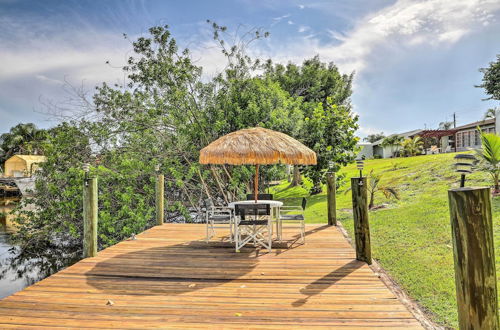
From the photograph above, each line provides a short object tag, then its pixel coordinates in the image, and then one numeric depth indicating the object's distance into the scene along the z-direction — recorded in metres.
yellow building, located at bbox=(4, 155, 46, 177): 51.20
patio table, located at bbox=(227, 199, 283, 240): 6.07
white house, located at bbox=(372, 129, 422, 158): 36.83
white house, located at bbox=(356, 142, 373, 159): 44.54
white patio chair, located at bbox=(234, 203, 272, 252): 5.52
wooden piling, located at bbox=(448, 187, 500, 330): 2.24
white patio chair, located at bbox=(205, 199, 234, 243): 6.22
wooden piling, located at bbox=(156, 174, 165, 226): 8.30
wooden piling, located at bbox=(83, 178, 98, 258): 5.36
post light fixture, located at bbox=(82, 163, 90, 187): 5.35
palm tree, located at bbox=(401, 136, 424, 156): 29.23
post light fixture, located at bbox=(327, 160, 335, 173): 14.06
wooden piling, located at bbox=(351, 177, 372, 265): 4.99
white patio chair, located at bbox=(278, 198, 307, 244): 5.93
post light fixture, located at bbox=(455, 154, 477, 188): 10.78
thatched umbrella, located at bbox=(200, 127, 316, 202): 5.90
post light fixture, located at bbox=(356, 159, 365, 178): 5.88
